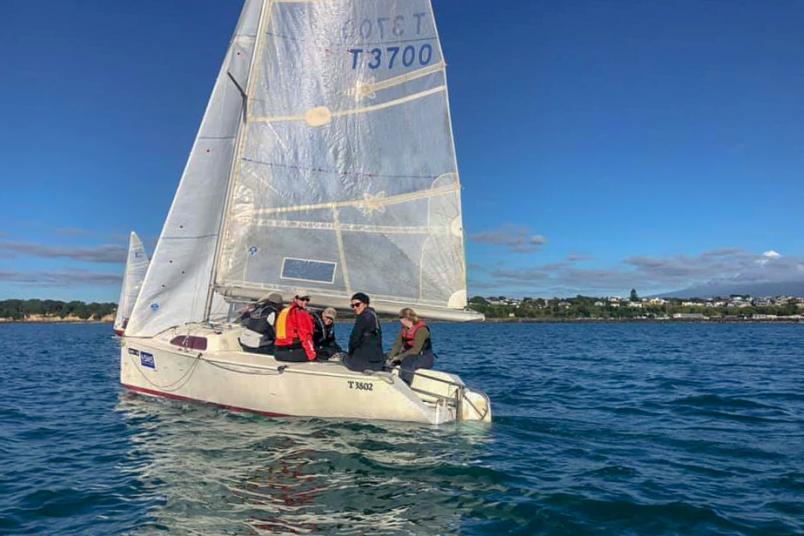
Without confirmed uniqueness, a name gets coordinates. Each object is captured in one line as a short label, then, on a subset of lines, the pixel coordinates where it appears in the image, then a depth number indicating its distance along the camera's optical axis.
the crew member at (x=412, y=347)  11.06
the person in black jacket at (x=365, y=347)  10.49
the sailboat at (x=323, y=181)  11.70
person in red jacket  11.08
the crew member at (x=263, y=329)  11.77
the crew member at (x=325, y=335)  12.00
